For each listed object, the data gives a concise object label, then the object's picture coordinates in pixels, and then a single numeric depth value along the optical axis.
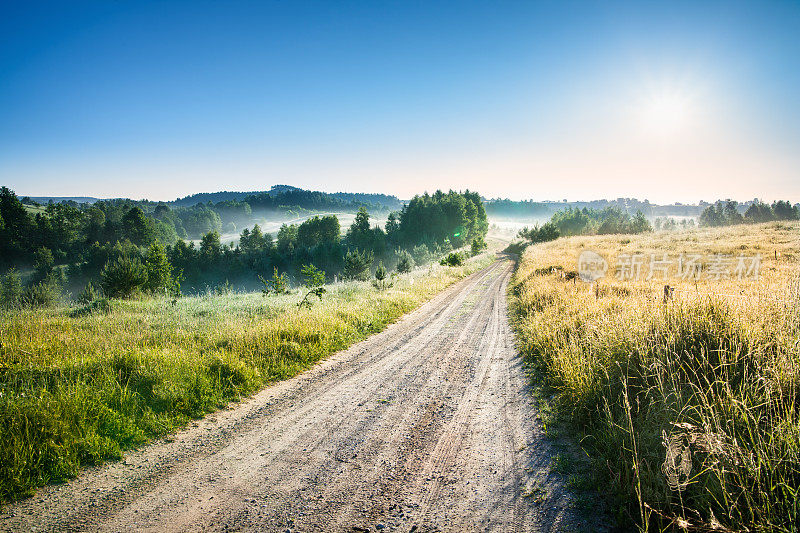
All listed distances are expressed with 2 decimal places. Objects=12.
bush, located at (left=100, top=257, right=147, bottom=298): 23.62
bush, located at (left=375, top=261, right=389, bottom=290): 20.49
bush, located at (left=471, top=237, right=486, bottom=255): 65.18
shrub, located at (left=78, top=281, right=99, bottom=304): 21.98
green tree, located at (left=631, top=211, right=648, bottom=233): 84.94
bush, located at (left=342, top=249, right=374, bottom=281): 40.09
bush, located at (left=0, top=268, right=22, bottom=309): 40.96
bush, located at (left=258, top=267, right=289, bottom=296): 21.24
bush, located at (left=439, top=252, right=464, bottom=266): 37.47
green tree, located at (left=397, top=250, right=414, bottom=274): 39.72
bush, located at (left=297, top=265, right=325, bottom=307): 14.30
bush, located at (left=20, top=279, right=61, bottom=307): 25.86
